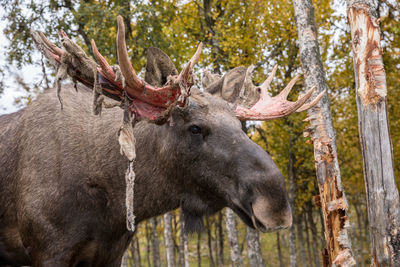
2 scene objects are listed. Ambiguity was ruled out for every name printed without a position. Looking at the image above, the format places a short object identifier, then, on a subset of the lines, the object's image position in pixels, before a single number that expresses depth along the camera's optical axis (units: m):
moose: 2.77
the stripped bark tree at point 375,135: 3.99
